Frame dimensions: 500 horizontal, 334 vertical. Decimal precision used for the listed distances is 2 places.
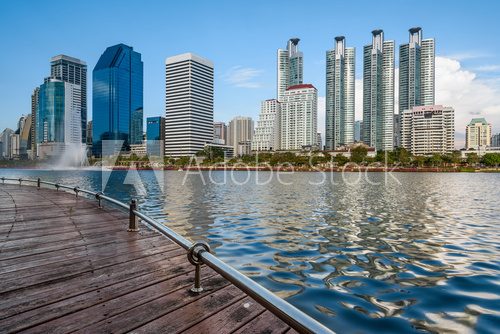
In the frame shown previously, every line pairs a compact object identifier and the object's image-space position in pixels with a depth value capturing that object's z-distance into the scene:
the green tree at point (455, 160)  177.25
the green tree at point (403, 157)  179.86
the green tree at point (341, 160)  187.62
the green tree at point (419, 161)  177.50
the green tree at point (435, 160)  173.25
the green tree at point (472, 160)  180.45
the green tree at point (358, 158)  189.12
